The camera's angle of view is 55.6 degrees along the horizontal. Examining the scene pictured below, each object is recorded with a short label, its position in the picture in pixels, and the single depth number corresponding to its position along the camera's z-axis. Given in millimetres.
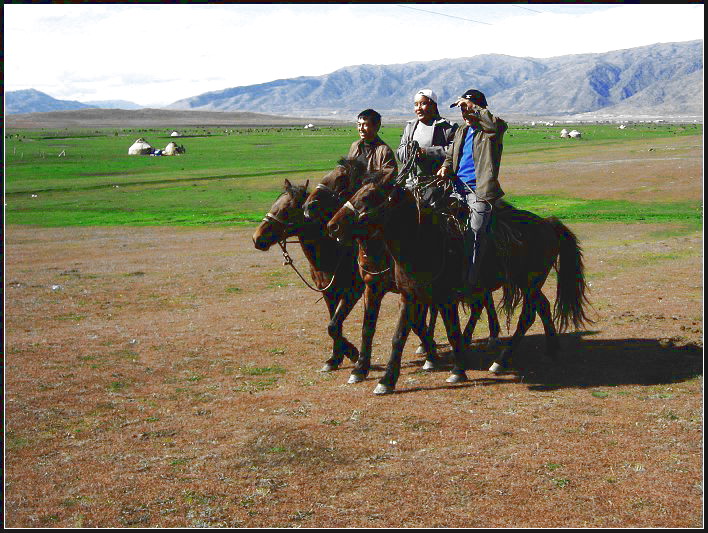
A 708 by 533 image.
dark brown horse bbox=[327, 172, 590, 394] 8875
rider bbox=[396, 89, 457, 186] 9969
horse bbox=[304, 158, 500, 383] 9688
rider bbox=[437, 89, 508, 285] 9352
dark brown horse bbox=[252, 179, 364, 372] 10203
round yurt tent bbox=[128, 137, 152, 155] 84250
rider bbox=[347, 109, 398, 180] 10031
